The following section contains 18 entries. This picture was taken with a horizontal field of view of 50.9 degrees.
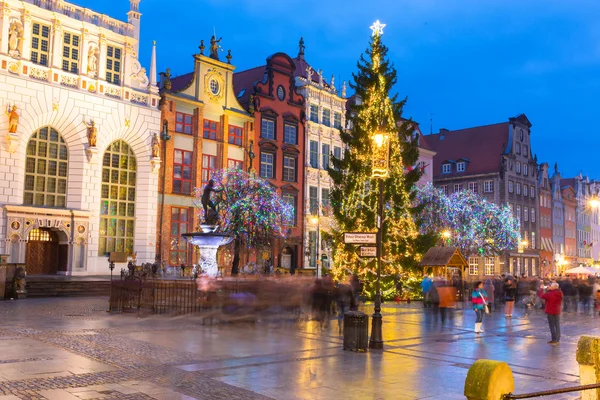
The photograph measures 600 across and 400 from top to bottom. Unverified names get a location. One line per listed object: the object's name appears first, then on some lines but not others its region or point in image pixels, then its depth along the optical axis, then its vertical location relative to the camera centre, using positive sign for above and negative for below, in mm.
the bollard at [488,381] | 5715 -1082
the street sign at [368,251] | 14495 +196
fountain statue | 26491 +790
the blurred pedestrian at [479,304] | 18609 -1248
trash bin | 13805 -1551
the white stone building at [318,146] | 51188 +9473
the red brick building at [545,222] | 78750 +5298
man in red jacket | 16453 -1179
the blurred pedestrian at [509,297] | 24672 -1346
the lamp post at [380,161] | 15082 +2427
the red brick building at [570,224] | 87375 +5694
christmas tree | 30609 +3606
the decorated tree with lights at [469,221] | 52719 +3504
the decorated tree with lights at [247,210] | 38719 +2944
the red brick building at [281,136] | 48219 +9519
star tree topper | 26941 +10015
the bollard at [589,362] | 7301 -1137
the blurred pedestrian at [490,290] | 27625 -1208
